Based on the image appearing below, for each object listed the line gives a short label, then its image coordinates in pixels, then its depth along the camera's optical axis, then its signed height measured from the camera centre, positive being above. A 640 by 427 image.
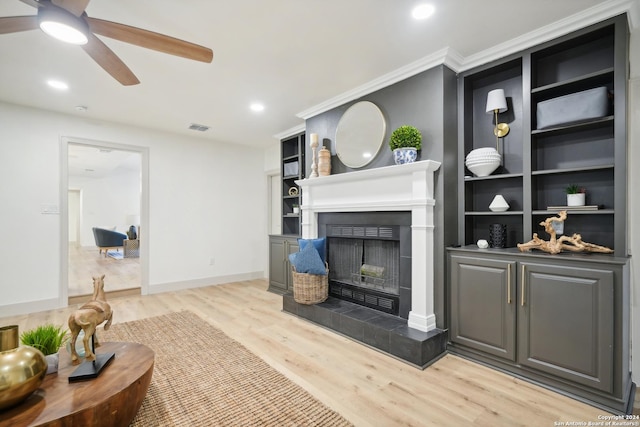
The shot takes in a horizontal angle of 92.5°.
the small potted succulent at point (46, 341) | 1.70 -0.72
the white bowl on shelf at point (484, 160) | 2.58 +0.45
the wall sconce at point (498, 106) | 2.58 +0.90
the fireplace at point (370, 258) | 2.89 -0.48
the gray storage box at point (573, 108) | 2.12 +0.76
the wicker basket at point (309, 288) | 3.34 -0.82
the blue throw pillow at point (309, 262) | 3.30 -0.53
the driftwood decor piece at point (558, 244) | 2.17 -0.23
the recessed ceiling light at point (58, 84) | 3.16 +1.35
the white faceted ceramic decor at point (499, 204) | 2.57 +0.07
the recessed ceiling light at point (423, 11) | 2.04 +1.37
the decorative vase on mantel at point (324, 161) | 3.63 +0.61
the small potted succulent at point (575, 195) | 2.23 +0.13
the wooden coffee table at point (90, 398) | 1.30 -0.86
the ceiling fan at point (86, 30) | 1.64 +1.06
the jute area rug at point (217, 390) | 1.78 -1.20
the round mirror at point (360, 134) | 3.18 +0.86
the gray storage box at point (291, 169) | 4.95 +0.73
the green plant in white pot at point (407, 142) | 2.74 +0.63
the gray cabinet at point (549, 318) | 1.88 -0.74
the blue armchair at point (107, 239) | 8.95 -0.78
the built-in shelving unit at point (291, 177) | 4.88 +0.58
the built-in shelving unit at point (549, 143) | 2.09 +0.56
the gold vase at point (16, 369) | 1.29 -0.69
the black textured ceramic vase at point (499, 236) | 2.55 -0.19
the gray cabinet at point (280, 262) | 4.61 -0.77
